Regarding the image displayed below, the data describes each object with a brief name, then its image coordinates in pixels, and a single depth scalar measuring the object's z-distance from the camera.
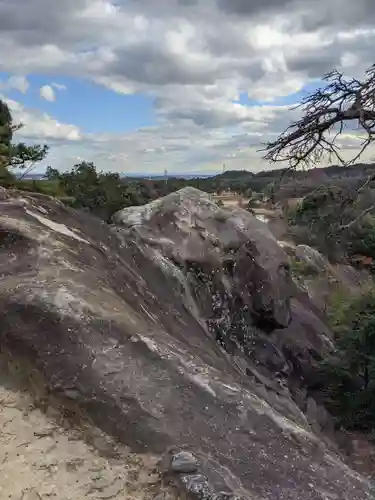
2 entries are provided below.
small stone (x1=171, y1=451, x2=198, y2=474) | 4.62
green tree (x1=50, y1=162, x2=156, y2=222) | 26.14
